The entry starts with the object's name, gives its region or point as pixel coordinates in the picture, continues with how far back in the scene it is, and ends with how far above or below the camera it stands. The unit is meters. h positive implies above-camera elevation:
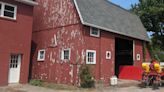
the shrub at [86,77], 18.52 -1.15
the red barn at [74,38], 20.14 +2.04
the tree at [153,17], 34.78 +6.31
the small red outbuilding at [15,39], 18.78 +1.67
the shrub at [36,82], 20.19 -1.72
